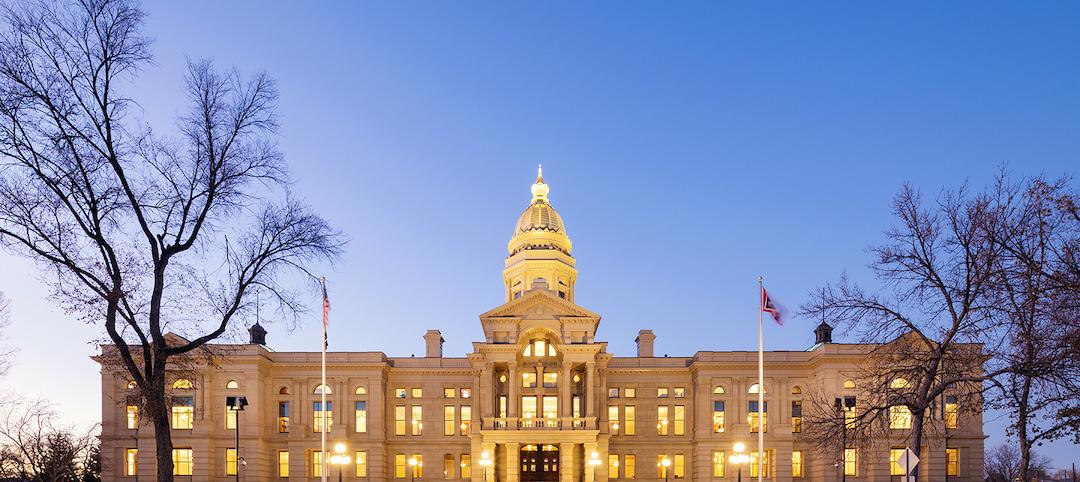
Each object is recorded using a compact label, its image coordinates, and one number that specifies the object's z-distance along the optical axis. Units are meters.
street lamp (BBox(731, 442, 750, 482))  50.64
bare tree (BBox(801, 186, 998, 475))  30.00
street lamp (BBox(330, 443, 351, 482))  52.88
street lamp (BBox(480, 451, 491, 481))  68.62
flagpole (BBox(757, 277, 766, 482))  37.47
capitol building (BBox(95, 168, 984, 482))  67.44
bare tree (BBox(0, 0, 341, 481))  21.02
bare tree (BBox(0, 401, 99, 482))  55.88
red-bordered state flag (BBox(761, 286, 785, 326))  37.25
